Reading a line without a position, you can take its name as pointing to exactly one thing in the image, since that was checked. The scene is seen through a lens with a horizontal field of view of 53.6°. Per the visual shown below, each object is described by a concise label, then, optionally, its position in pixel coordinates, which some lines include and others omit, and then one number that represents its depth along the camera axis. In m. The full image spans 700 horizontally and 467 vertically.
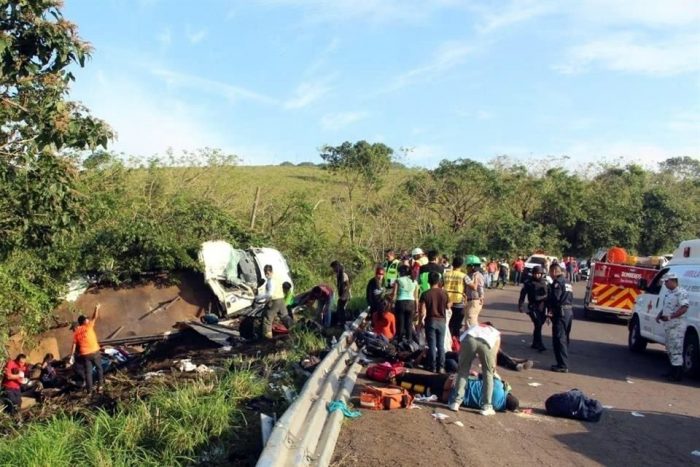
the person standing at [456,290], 12.89
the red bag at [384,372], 9.62
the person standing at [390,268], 16.66
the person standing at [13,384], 12.66
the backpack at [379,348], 11.72
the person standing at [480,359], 8.30
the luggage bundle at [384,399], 8.17
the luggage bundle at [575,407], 8.26
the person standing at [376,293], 13.80
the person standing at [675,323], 11.68
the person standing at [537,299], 13.76
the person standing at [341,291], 16.67
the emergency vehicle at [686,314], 11.80
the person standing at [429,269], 13.61
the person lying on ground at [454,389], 8.52
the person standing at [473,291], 12.95
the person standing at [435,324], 10.88
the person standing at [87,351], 13.38
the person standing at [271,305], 15.02
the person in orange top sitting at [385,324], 13.09
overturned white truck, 20.23
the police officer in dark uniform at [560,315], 11.71
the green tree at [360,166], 39.41
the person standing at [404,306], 12.38
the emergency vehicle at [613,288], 21.08
